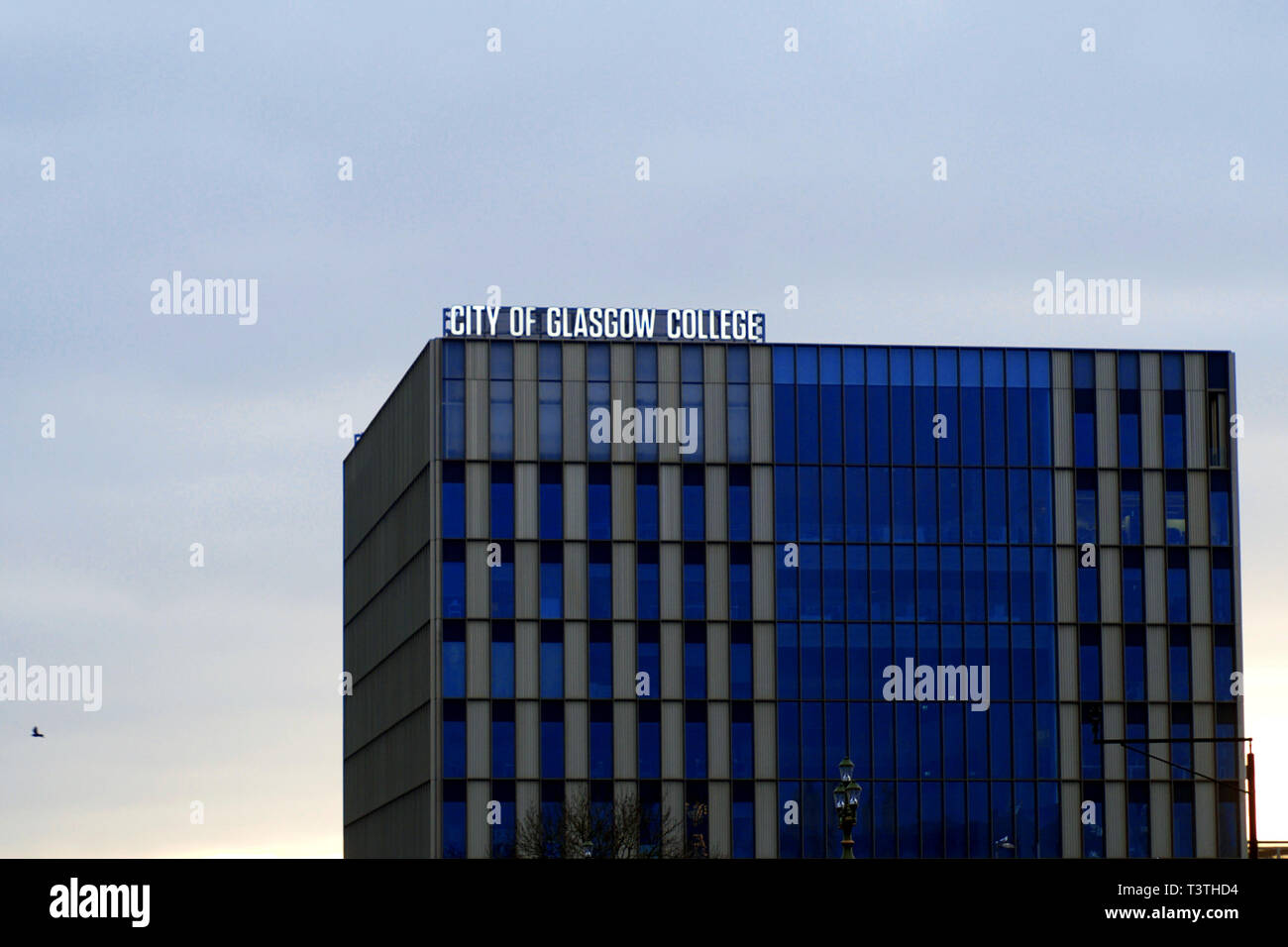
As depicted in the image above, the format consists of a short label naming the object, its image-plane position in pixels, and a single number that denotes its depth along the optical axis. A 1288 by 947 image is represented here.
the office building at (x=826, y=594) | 116.56
